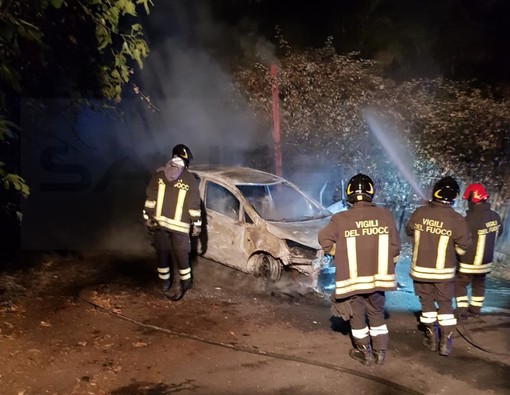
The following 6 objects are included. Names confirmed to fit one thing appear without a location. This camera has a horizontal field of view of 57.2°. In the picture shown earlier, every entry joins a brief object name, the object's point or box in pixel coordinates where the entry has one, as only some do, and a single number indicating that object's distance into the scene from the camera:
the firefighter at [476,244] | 5.55
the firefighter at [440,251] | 4.60
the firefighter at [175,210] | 5.73
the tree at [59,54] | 3.78
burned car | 6.33
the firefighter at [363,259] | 4.24
